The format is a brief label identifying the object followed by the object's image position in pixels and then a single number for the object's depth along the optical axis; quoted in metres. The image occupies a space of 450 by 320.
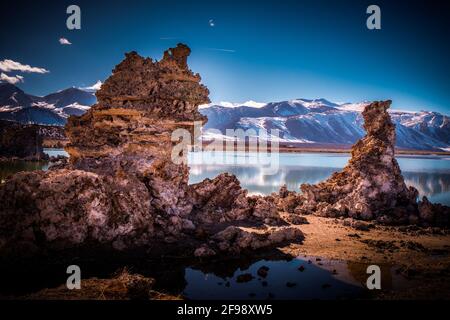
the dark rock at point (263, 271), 8.66
